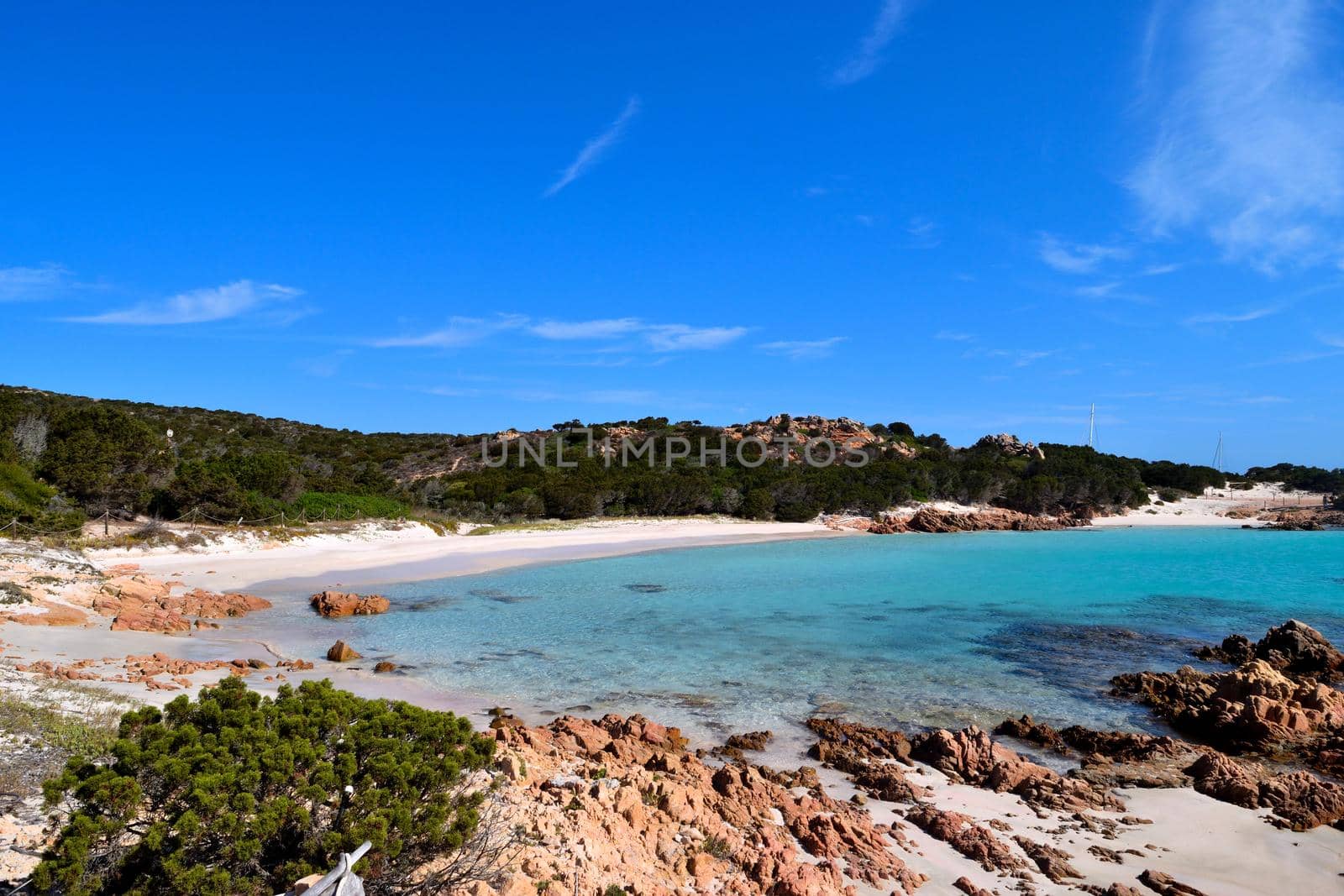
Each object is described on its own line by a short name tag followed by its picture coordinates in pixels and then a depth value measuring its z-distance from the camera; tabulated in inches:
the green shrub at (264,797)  147.0
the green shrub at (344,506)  1322.6
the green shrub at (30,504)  836.0
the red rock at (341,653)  501.4
